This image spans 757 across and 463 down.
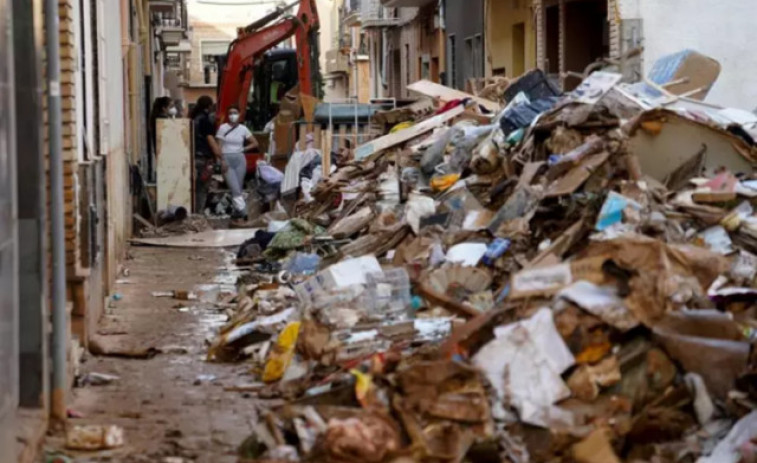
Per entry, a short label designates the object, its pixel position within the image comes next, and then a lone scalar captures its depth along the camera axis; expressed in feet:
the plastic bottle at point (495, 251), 32.58
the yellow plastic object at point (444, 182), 42.13
